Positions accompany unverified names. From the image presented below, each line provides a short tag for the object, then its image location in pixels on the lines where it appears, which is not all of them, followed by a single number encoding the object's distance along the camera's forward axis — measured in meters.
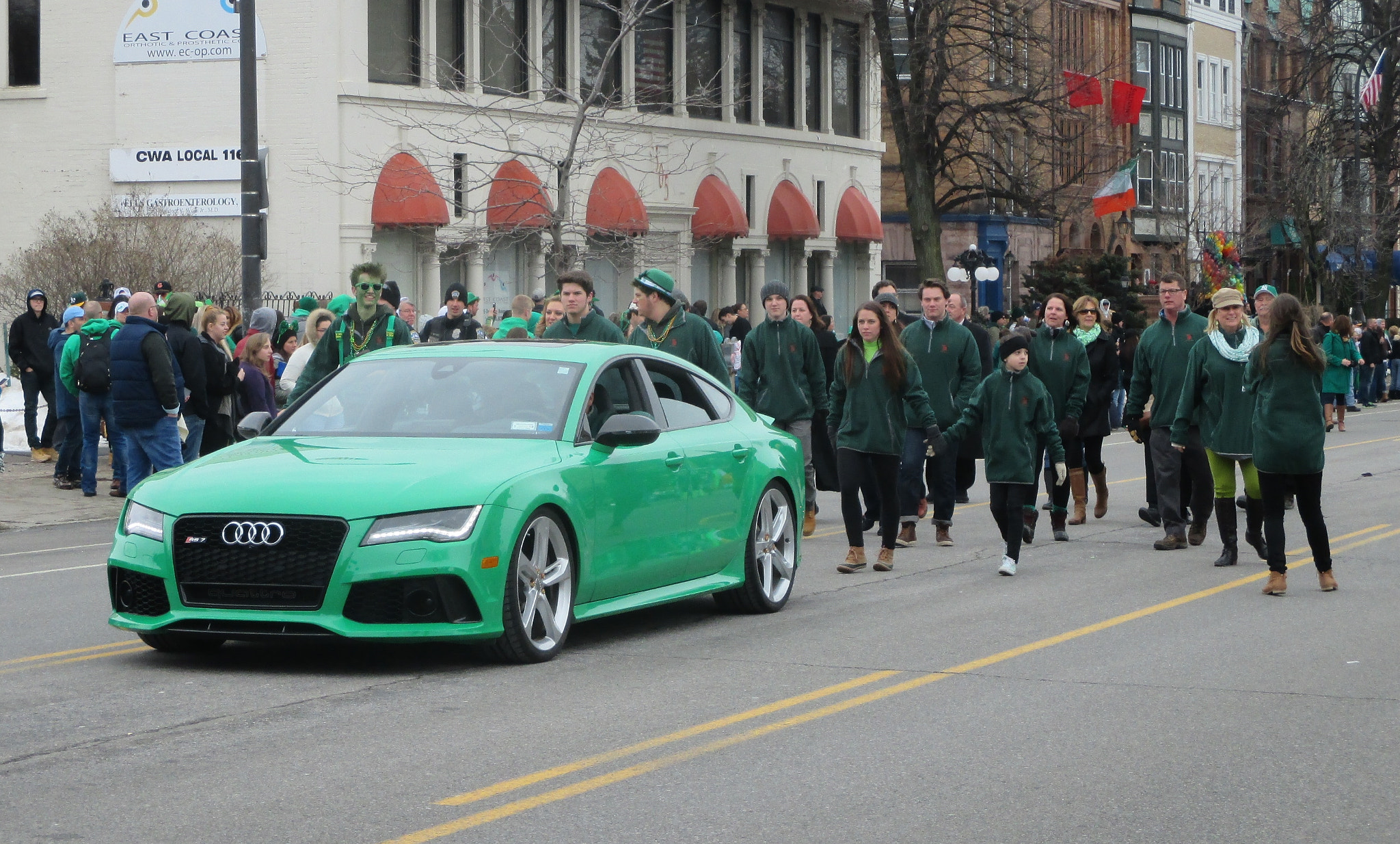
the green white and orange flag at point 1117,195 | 51.66
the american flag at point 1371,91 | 50.97
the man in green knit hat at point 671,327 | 13.93
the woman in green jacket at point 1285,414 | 11.80
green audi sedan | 8.47
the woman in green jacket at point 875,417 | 12.73
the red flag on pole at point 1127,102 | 54.66
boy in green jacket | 13.24
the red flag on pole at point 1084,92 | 47.78
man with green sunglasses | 14.45
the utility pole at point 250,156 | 20.61
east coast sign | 32.56
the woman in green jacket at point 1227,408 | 13.21
